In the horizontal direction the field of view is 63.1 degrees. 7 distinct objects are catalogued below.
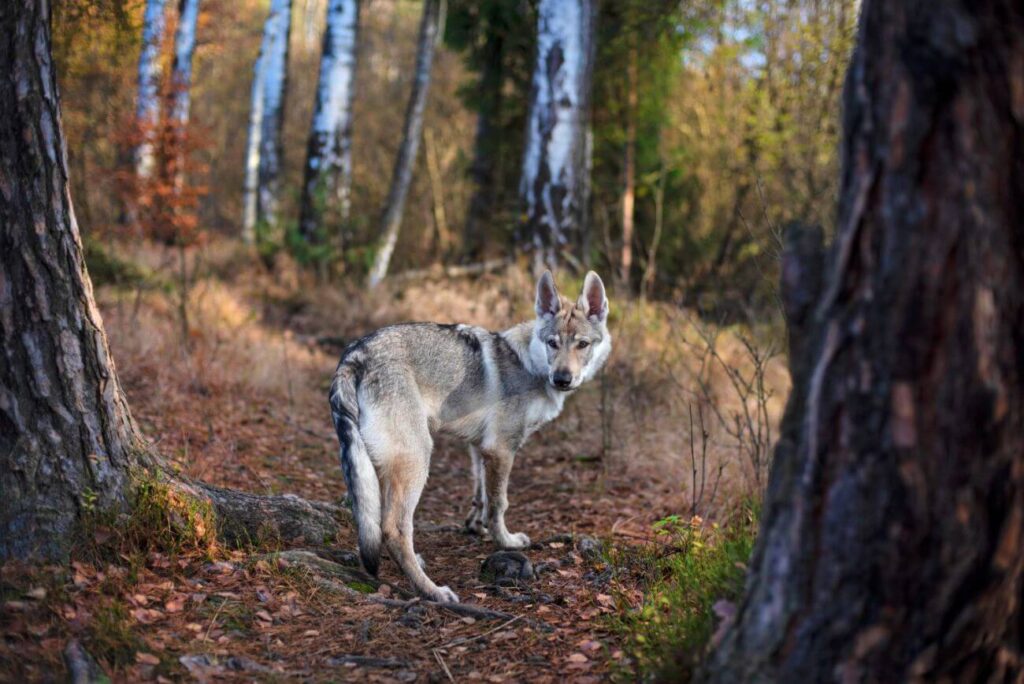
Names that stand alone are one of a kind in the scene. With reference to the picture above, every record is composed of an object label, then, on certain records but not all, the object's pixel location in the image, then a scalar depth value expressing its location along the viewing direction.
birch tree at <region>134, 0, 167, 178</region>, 12.00
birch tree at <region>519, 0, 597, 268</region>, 11.32
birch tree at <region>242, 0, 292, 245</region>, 17.91
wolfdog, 4.79
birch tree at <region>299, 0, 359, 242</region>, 14.30
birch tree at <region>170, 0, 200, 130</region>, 16.70
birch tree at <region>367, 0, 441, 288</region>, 13.66
